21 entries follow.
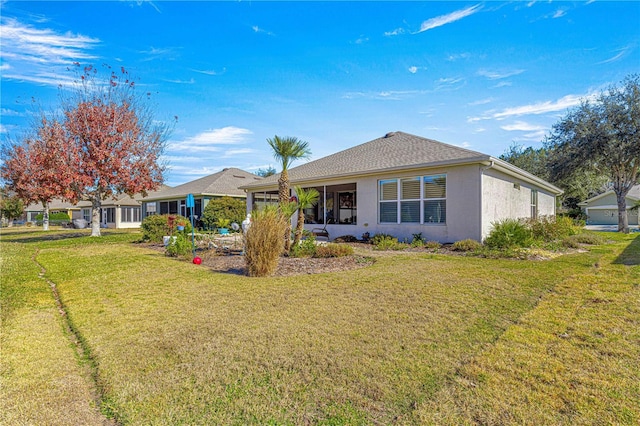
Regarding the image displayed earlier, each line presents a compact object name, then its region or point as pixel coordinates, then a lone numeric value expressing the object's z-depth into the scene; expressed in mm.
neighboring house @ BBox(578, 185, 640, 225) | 36656
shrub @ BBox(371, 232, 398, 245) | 12578
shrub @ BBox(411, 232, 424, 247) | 11702
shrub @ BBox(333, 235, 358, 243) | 13914
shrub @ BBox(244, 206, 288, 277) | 7145
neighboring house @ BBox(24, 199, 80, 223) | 45534
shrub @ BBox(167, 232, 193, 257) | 10484
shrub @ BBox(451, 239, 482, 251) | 10367
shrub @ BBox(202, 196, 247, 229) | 21422
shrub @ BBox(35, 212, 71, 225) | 41338
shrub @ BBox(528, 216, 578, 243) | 12559
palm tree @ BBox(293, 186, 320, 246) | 9891
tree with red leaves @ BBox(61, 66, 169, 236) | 17375
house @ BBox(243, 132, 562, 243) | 11445
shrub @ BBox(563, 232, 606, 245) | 13508
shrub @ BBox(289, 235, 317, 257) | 9938
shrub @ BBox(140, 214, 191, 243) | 15422
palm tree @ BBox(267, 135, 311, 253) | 10266
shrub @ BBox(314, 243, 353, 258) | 9693
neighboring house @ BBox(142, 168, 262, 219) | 24484
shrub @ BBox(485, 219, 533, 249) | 9680
